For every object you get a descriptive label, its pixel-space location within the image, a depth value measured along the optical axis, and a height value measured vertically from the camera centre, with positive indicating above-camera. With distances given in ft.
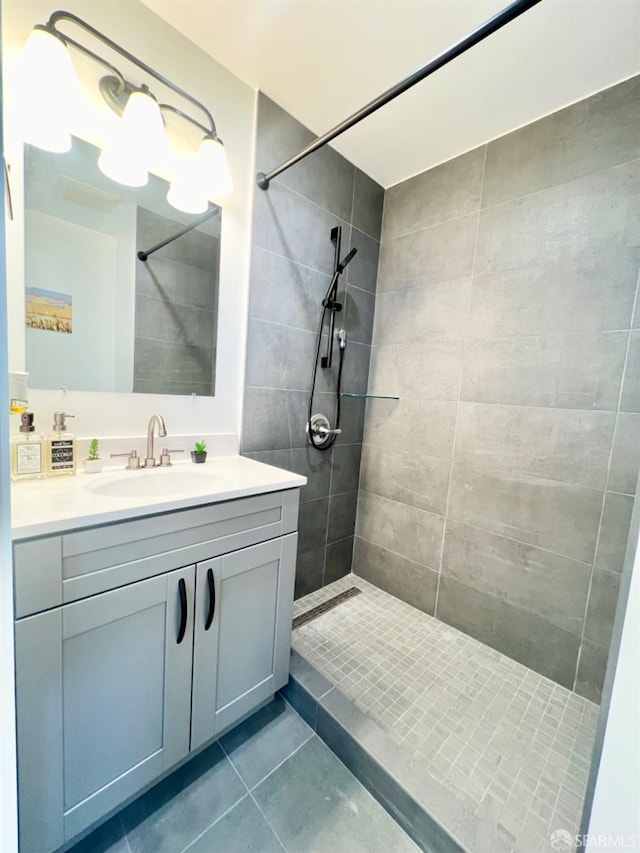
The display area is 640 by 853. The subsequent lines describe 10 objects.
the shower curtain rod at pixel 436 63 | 2.84 +3.10
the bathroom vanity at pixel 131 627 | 2.70 -2.24
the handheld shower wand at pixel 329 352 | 6.17 +0.83
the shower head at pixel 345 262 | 5.99 +2.34
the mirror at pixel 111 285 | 3.72 +1.15
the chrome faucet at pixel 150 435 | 4.49 -0.67
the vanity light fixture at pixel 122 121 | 3.24 +2.71
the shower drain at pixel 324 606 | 6.10 -3.91
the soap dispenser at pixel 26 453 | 3.44 -0.79
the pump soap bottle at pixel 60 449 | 3.67 -0.78
